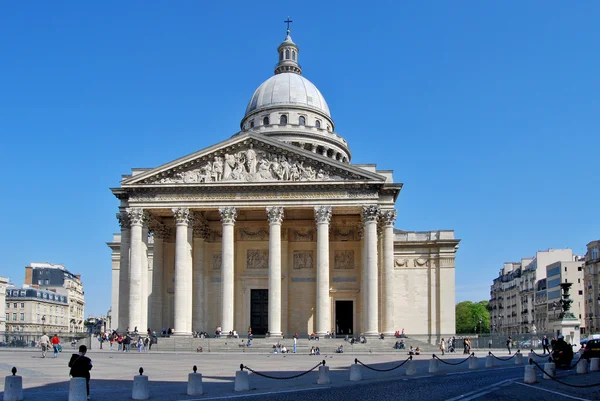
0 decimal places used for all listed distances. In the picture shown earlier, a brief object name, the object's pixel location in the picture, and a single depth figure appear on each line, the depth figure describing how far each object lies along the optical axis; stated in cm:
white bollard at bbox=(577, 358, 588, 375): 2622
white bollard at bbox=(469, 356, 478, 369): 3152
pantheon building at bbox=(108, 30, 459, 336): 5103
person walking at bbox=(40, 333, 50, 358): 3926
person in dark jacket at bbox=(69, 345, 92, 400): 1636
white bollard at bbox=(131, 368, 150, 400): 1831
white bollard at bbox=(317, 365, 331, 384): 2298
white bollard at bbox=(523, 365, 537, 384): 2331
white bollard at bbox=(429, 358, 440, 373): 2889
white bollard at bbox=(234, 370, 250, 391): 2059
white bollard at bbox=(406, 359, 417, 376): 2750
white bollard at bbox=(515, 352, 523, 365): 3658
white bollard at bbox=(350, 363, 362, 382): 2458
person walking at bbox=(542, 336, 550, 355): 4438
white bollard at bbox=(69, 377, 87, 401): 1559
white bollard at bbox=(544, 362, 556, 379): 2335
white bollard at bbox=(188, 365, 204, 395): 1956
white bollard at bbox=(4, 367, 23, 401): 1689
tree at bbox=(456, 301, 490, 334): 14525
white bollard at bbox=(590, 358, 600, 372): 2623
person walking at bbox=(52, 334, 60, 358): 3922
